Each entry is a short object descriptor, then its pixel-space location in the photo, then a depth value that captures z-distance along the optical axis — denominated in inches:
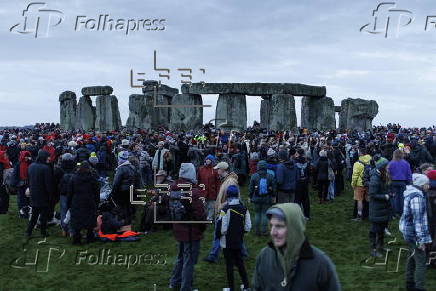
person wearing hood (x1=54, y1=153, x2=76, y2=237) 429.7
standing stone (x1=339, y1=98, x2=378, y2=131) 1301.7
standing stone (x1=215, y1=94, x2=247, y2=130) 1243.8
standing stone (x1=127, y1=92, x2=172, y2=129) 1457.9
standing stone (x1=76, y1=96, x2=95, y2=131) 1519.4
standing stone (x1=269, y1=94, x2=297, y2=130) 1221.1
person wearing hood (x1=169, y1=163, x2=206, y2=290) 283.9
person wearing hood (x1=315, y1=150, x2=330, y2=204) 576.1
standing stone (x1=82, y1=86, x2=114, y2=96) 1496.1
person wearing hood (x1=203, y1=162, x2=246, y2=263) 326.9
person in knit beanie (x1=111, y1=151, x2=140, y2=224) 432.5
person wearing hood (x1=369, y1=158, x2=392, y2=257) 348.8
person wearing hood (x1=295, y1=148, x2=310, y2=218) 489.7
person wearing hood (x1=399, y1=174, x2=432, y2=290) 264.2
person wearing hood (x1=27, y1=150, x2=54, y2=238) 420.2
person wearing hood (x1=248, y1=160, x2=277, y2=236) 418.3
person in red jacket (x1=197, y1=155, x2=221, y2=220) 450.6
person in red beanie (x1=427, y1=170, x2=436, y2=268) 298.0
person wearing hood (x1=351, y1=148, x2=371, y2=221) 468.4
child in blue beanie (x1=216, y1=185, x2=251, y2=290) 289.3
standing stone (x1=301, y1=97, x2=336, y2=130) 1289.4
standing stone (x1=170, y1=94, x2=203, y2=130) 1279.5
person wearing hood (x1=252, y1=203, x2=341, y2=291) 131.8
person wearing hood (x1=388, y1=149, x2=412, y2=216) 445.7
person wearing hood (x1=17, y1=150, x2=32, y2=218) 483.5
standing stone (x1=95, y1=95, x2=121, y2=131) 1450.5
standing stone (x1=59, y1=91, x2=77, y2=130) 1615.4
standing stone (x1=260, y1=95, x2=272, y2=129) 1371.8
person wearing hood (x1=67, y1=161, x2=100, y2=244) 398.0
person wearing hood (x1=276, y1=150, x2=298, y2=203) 454.9
